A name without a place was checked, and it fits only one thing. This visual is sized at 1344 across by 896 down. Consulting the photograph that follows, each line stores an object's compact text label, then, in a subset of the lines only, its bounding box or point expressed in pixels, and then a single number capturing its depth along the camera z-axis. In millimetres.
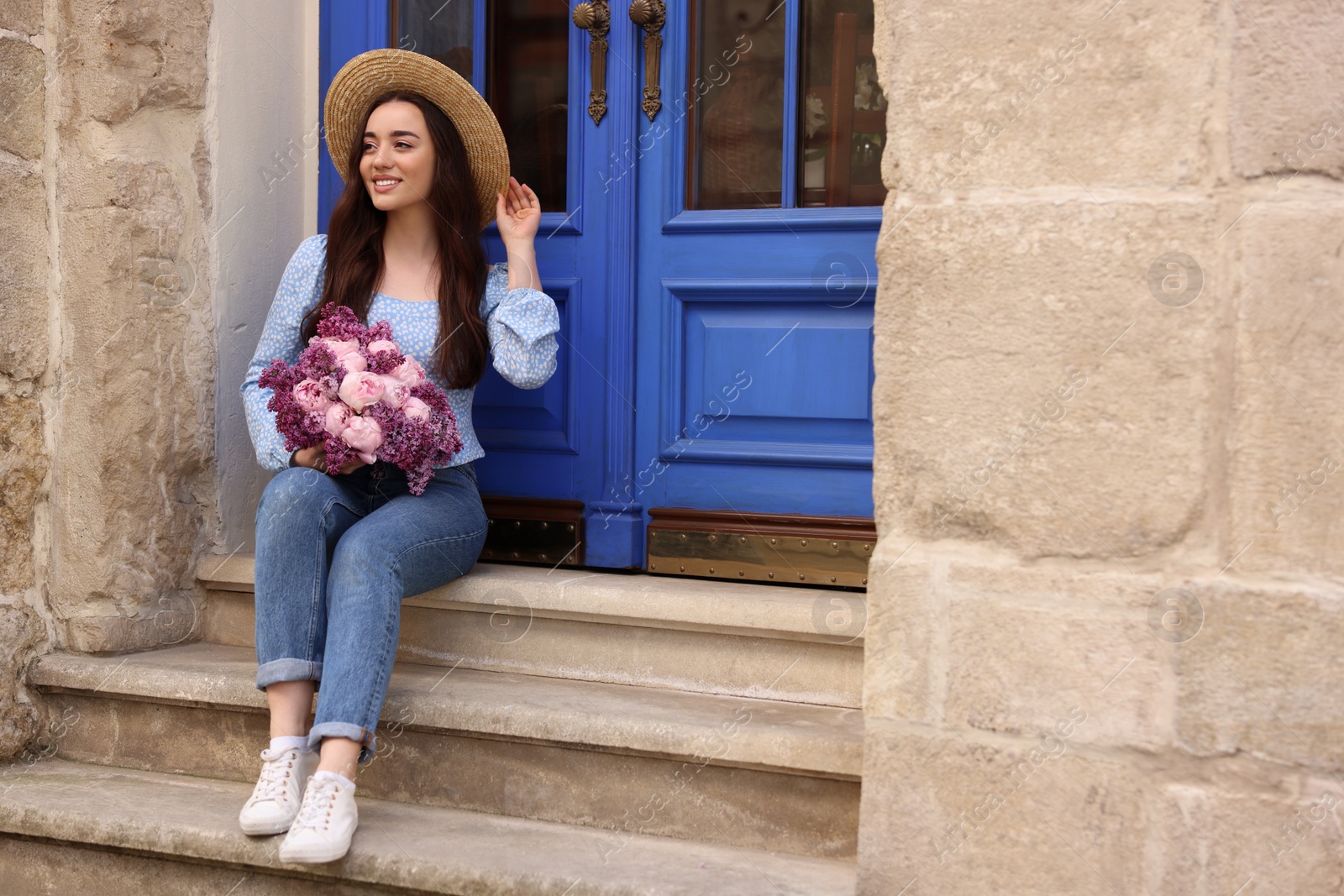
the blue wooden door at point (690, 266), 2639
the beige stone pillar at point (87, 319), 2523
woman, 2098
